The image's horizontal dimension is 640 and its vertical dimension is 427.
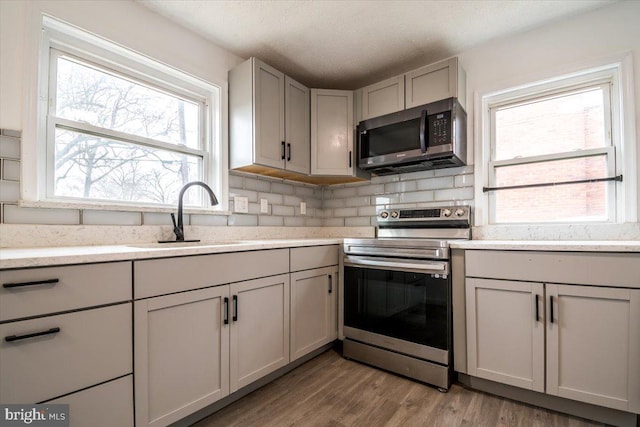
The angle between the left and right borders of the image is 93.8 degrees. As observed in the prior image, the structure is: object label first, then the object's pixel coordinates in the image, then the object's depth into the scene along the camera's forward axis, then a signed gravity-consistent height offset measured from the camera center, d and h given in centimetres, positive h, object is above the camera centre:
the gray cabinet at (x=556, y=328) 148 -61
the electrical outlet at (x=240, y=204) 244 +11
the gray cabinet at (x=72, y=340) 100 -45
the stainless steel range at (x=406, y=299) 190 -57
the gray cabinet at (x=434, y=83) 225 +104
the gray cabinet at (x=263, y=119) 228 +79
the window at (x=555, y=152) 200 +46
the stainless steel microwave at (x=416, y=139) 220 +61
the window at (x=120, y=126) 168 +60
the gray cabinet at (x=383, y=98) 248 +102
